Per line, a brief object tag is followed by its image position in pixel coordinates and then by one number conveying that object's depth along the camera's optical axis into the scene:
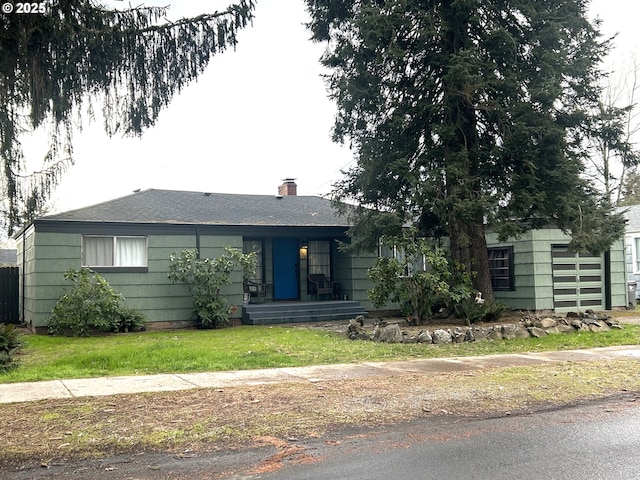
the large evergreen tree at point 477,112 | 13.43
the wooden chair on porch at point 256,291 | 19.00
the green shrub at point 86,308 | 14.49
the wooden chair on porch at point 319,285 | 19.64
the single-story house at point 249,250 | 15.62
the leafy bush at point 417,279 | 13.55
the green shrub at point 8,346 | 9.30
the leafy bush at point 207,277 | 16.03
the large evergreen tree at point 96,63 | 6.29
